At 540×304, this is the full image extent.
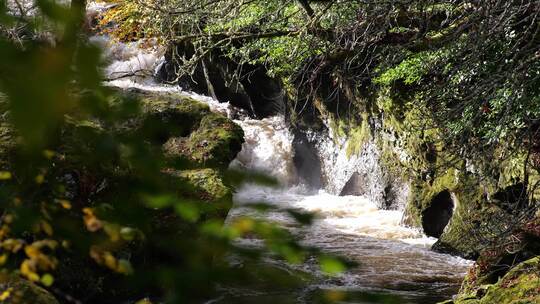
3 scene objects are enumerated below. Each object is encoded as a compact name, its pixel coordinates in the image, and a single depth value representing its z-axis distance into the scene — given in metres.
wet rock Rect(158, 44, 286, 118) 33.17
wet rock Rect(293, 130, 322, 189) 31.49
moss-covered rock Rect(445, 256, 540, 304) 21.82
